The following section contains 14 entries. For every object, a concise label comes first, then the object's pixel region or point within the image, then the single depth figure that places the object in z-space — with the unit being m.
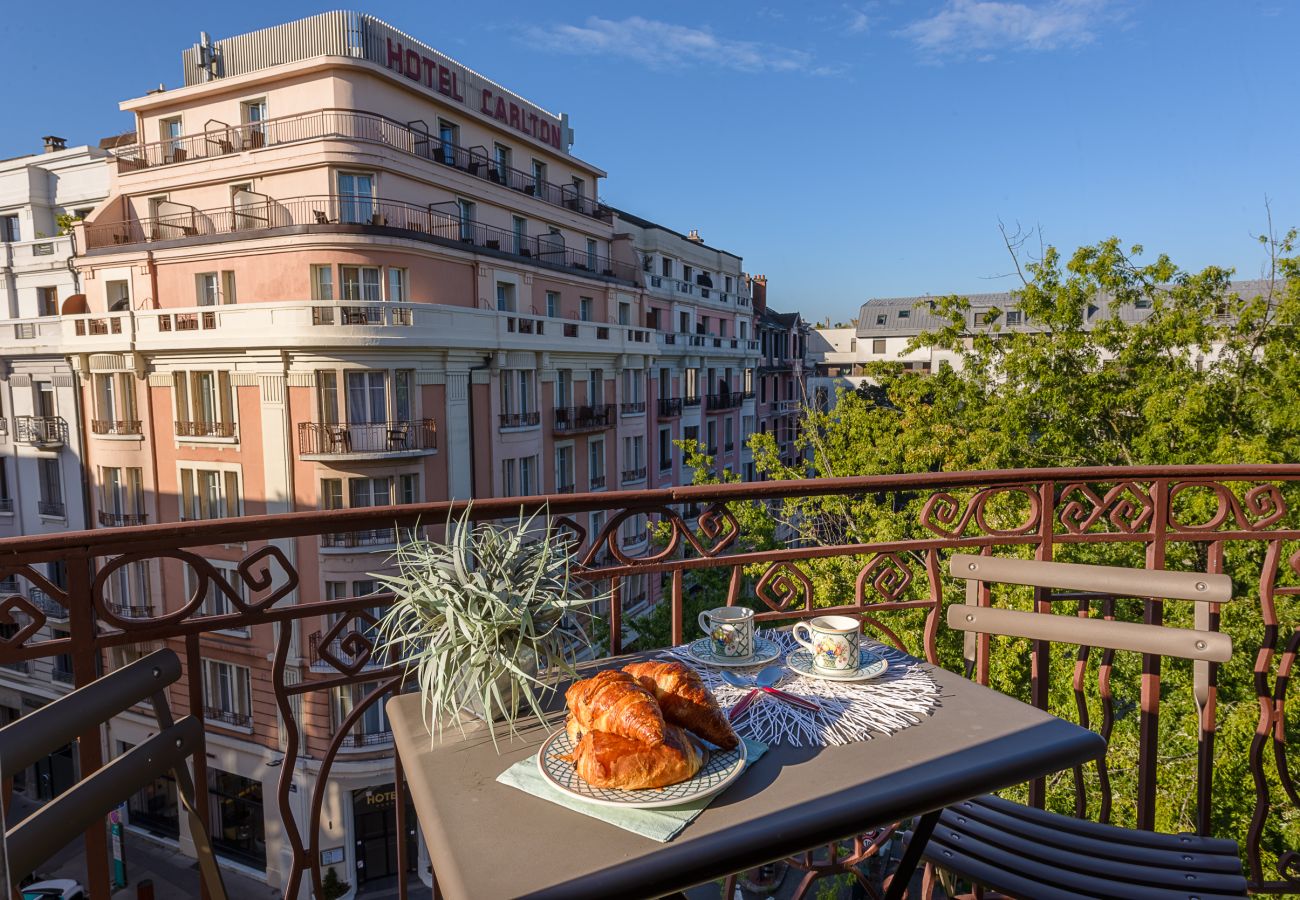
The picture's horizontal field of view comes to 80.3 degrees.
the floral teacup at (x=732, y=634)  1.94
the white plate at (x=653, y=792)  1.27
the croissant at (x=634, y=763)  1.29
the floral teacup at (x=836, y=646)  1.86
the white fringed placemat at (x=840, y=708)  1.56
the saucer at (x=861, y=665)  1.83
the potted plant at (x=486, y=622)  1.55
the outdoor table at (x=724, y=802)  1.13
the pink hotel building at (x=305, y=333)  16.22
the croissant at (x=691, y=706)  1.45
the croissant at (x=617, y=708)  1.35
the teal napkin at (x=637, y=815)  1.21
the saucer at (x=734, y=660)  1.92
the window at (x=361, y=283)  16.92
